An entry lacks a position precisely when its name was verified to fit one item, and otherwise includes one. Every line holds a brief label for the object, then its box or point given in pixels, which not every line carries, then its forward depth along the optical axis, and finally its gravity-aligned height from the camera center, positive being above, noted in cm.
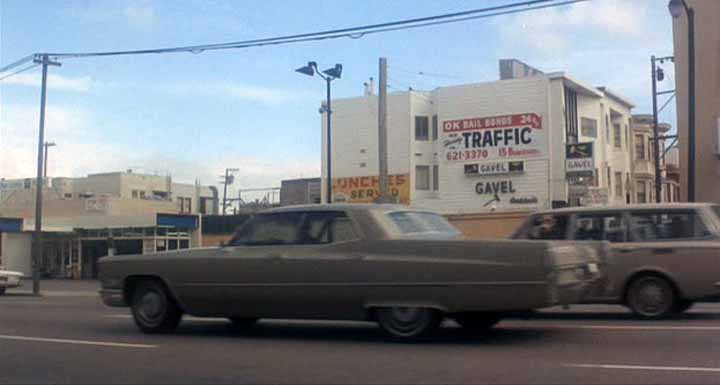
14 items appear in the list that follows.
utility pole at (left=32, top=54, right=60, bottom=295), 2812 +336
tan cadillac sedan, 941 -31
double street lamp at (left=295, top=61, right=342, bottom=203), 3155 +614
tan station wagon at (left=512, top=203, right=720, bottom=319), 1230 -7
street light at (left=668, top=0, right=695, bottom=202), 2269 +362
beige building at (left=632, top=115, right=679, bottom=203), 5159 +473
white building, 4425 +535
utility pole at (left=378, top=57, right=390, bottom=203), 2464 +306
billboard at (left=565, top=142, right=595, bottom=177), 4303 +413
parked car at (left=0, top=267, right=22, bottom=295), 2628 -94
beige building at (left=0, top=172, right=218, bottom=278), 4288 +78
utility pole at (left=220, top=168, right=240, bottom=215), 7900 +578
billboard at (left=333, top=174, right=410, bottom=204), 4794 +315
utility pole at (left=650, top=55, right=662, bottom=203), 3681 +533
